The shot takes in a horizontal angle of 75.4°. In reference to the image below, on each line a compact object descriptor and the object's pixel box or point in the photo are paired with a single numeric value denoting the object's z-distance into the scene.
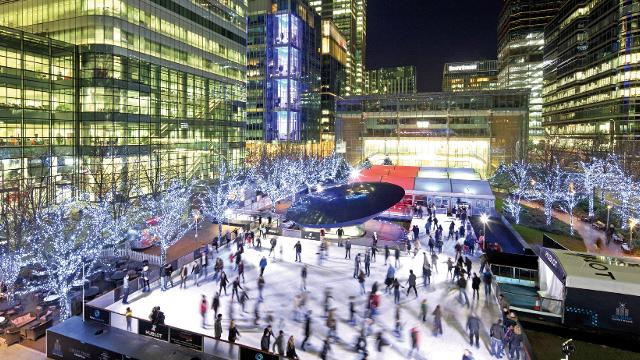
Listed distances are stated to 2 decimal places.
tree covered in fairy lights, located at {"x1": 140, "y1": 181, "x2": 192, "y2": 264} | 27.60
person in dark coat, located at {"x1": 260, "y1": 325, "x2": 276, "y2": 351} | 14.44
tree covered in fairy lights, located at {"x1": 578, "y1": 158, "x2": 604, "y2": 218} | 43.54
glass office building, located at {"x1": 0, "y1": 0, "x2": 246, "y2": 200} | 43.91
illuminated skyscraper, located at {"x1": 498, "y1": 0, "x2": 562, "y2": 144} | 157.50
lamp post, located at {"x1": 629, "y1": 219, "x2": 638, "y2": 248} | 30.40
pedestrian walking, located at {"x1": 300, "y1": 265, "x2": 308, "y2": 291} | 20.90
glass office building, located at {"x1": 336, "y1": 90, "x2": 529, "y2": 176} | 82.75
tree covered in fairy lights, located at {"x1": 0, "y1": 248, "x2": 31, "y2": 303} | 20.20
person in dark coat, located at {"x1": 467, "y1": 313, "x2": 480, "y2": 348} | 15.24
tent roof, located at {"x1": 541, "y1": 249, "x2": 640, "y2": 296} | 17.62
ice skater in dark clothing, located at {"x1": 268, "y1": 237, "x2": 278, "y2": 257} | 26.25
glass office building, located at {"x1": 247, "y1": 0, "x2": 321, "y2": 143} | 110.50
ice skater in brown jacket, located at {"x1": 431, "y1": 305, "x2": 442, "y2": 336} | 16.17
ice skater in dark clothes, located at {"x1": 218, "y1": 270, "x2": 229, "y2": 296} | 19.86
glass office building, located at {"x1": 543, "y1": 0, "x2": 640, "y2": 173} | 79.25
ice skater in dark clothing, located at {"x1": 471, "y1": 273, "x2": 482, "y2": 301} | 19.25
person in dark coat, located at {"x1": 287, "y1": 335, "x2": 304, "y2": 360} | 13.63
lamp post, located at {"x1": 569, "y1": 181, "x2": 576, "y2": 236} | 38.10
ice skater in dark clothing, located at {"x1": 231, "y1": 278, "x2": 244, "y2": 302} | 19.30
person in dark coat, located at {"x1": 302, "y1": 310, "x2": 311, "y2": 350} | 15.33
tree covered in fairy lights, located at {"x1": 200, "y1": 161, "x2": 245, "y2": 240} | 36.94
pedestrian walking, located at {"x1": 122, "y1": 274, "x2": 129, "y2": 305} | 18.70
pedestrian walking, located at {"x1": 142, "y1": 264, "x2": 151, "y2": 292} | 20.38
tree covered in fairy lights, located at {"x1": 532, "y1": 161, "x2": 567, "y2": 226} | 41.43
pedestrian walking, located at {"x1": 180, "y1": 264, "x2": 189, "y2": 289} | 21.29
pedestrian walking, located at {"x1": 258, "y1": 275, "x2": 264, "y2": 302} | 19.51
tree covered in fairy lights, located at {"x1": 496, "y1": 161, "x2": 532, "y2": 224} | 42.71
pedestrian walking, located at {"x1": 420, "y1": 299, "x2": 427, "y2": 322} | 17.45
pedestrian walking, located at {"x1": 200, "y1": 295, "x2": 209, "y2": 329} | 17.39
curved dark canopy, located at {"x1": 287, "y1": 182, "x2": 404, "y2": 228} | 30.27
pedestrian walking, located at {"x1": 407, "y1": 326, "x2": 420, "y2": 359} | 14.70
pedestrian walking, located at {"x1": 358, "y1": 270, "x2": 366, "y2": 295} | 20.19
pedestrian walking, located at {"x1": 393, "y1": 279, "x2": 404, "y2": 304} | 19.02
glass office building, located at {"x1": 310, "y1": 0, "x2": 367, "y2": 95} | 180.75
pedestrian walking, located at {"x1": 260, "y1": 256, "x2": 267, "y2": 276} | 22.28
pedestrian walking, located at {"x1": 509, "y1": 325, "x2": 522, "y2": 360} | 14.12
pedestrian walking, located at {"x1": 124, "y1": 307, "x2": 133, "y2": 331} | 15.83
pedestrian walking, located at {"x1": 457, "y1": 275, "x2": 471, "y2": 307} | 19.10
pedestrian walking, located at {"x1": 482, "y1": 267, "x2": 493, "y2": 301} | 20.00
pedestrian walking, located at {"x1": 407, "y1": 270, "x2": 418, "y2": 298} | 19.73
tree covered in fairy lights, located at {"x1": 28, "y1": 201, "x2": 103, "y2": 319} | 19.52
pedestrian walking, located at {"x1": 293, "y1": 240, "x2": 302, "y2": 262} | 25.11
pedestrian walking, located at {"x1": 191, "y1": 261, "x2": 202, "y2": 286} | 21.88
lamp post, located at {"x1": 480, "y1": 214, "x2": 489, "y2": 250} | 28.32
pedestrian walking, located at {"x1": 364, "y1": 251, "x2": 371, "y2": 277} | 22.56
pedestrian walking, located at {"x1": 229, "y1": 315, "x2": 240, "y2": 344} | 14.96
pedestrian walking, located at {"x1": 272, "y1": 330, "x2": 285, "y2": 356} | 14.10
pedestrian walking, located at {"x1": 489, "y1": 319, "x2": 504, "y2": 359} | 14.54
